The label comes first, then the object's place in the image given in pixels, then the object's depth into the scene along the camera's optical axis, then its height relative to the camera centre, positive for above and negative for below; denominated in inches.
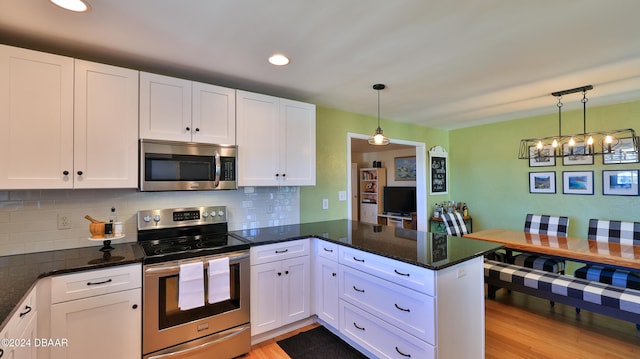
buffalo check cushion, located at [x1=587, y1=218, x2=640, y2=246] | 113.0 -21.5
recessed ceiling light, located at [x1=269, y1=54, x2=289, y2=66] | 80.2 +35.6
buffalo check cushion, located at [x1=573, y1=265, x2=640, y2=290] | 98.7 -35.7
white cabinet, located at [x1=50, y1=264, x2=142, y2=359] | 63.1 -31.3
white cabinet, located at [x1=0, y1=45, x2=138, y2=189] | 66.1 +15.2
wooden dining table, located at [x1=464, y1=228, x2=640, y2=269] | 93.0 -25.6
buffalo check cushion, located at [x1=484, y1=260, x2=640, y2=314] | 87.0 -36.9
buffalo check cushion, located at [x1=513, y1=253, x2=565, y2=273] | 120.1 -36.1
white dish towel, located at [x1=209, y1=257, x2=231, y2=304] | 78.9 -28.2
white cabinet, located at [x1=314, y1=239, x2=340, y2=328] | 93.7 -35.4
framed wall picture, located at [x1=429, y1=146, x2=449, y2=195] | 185.0 +6.8
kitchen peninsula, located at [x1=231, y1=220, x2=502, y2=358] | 66.5 -29.7
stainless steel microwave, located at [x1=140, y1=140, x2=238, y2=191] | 82.0 +4.8
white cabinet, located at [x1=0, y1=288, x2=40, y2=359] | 43.1 -26.2
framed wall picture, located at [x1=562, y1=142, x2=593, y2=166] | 140.0 +11.3
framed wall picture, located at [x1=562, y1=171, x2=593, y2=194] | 139.7 -0.8
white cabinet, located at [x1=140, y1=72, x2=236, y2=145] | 82.5 +22.2
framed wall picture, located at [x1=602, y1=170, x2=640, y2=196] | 126.6 -1.2
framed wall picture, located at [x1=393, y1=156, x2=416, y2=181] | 266.6 +12.6
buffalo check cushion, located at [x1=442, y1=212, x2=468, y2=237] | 148.8 -23.6
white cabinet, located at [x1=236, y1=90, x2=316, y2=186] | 99.3 +15.3
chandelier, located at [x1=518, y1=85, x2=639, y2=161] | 111.6 +17.7
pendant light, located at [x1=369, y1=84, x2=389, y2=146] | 105.0 +16.5
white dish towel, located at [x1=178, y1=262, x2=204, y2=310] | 74.6 -28.1
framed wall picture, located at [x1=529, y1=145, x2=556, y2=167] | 153.3 +11.8
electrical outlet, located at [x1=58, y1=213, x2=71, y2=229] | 79.7 -11.3
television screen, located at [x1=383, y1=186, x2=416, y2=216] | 263.3 -18.7
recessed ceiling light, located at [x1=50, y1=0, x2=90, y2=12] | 54.9 +35.3
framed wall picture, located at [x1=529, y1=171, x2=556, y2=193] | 152.6 -0.8
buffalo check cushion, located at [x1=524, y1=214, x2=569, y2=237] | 134.5 -21.8
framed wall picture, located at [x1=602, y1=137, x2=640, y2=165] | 127.5 +12.6
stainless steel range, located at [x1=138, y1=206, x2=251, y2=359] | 72.9 -30.4
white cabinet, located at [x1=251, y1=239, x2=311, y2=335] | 90.3 -35.1
